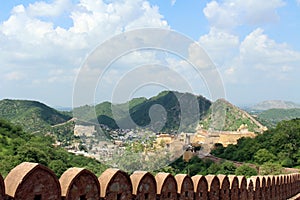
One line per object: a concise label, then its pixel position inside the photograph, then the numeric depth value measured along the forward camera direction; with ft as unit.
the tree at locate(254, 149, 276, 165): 160.04
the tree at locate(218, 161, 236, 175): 143.09
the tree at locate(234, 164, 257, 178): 129.43
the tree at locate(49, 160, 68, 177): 125.15
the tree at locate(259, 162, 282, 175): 119.74
